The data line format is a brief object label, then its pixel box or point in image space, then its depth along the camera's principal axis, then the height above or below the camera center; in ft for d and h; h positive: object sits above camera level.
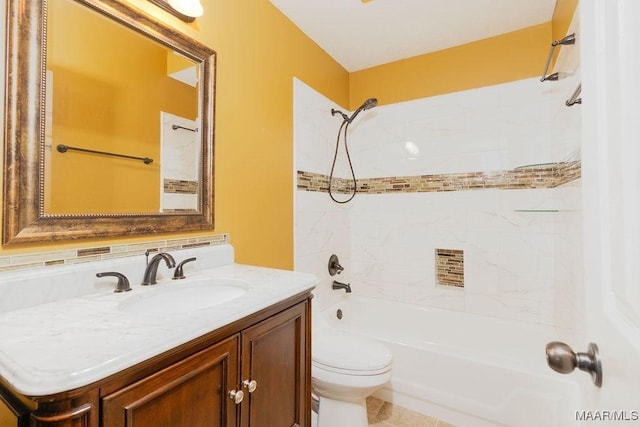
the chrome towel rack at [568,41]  4.68 +2.79
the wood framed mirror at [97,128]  2.88 +1.02
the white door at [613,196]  1.27 +0.10
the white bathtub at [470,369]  5.18 -2.97
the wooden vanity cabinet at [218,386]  1.84 -1.32
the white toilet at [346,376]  4.70 -2.50
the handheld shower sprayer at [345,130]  7.73 +2.45
